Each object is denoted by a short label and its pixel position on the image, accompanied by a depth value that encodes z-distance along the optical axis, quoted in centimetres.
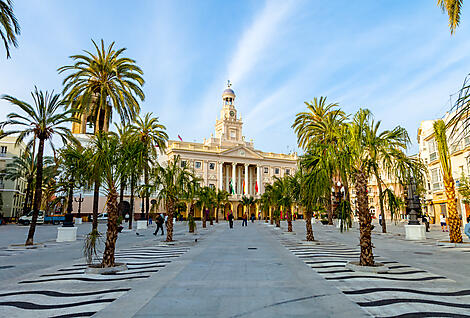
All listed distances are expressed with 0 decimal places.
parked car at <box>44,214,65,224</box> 4738
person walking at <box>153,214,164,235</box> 2537
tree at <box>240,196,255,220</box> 7552
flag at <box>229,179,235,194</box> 7611
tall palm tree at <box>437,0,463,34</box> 987
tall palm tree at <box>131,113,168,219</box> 3200
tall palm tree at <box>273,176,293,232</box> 2860
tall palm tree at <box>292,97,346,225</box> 3878
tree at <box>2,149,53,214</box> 4648
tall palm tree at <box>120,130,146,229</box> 1016
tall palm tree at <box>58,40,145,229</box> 2264
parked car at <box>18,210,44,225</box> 4325
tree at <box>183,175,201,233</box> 2121
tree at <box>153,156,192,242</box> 1939
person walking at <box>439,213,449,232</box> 2863
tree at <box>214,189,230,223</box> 4953
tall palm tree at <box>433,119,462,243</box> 1747
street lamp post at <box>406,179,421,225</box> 2109
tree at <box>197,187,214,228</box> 3545
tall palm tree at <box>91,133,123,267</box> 962
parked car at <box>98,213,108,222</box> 5468
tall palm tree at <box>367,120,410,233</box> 1021
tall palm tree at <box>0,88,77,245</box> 1877
